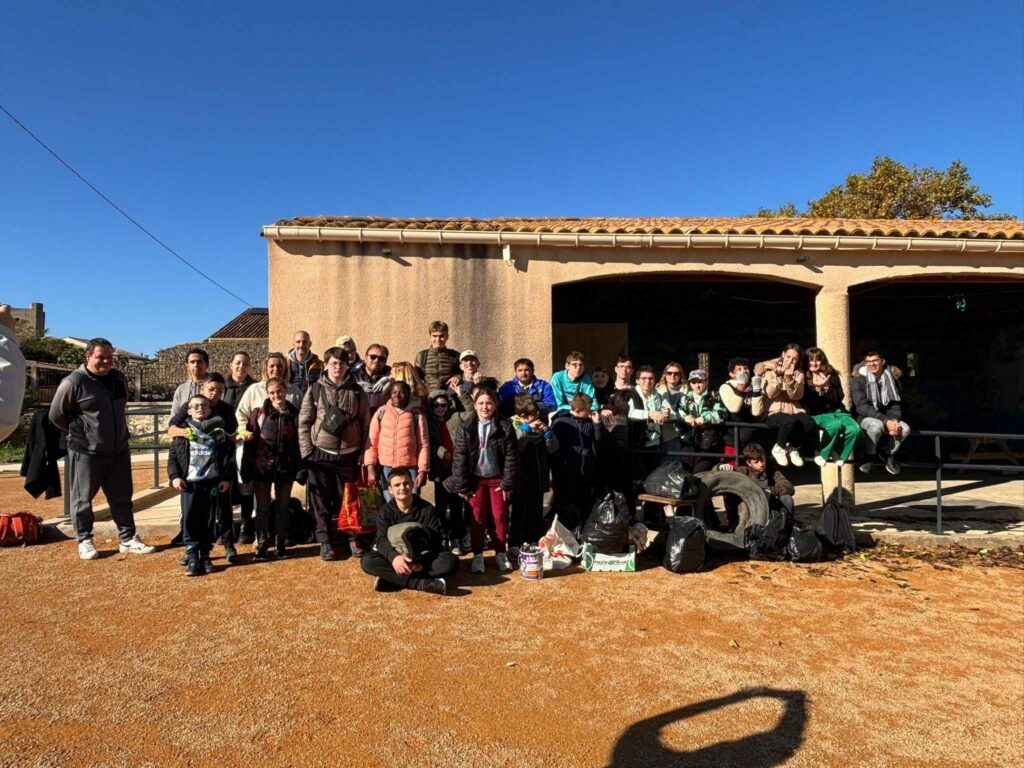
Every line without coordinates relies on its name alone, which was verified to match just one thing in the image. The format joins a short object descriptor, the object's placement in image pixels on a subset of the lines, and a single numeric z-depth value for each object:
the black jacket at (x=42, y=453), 5.15
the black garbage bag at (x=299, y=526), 5.23
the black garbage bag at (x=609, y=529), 4.57
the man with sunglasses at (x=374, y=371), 5.07
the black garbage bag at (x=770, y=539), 4.82
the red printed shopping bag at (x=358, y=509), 4.65
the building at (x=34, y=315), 38.84
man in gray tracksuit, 4.59
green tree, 18.81
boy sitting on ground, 4.07
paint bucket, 4.39
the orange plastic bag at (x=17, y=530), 5.17
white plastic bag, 4.63
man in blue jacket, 5.21
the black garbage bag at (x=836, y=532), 5.00
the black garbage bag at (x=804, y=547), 4.78
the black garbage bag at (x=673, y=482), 4.86
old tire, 4.90
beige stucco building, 6.61
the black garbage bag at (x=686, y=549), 4.52
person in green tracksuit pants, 5.36
